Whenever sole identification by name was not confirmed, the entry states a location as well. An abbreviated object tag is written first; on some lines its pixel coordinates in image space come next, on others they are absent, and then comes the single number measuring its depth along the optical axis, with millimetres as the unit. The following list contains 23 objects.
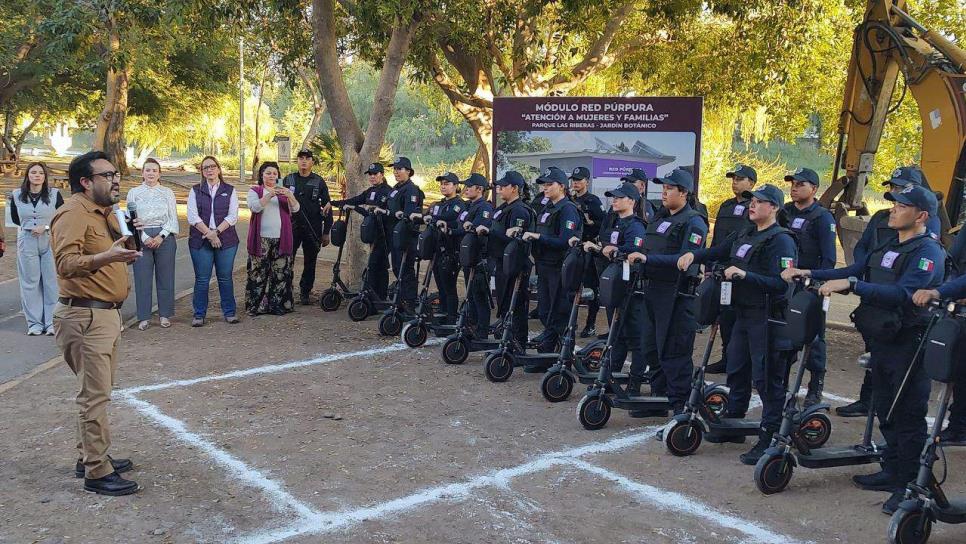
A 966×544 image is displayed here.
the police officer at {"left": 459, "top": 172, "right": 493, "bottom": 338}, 9492
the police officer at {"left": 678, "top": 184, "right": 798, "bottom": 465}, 6379
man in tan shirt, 5596
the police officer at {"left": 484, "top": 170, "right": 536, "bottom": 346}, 8969
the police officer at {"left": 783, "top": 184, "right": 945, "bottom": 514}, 5551
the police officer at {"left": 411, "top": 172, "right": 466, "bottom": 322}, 10008
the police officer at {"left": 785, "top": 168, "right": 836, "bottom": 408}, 7875
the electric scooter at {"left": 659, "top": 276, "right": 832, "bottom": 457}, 6504
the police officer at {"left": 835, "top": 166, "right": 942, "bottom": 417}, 6594
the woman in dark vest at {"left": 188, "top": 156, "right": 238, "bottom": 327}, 10859
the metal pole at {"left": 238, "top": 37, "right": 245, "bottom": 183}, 37125
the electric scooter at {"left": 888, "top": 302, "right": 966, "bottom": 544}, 4875
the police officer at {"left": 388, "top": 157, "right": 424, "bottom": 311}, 10359
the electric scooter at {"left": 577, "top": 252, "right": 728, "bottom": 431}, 7203
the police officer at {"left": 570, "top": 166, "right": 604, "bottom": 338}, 10484
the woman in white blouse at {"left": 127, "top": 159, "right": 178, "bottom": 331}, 10414
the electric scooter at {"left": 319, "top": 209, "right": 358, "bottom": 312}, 11848
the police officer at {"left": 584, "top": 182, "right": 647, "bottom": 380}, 7586
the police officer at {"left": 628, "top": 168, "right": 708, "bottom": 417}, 7262
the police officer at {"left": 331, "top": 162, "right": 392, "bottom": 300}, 11211
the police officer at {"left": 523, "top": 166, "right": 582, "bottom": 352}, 8586
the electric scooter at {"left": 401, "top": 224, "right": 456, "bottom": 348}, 9844
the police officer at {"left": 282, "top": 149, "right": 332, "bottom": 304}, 12039
